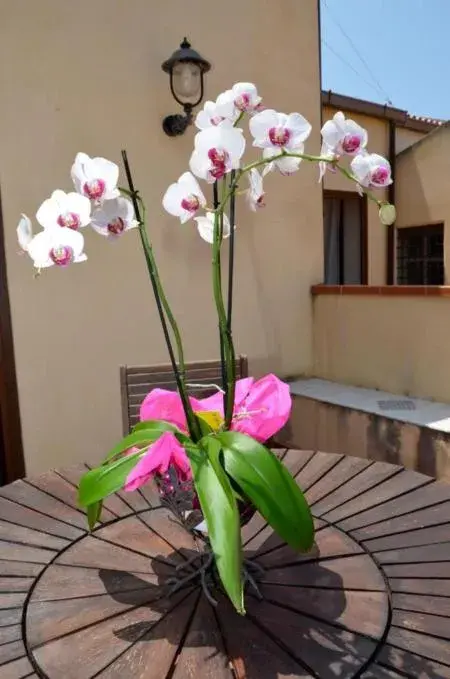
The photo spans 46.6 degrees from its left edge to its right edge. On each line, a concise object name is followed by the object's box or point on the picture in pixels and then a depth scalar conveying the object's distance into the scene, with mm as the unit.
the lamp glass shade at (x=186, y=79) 3104
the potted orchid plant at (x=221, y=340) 1014
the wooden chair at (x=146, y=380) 2619
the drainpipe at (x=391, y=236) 6227
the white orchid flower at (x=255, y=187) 1176
